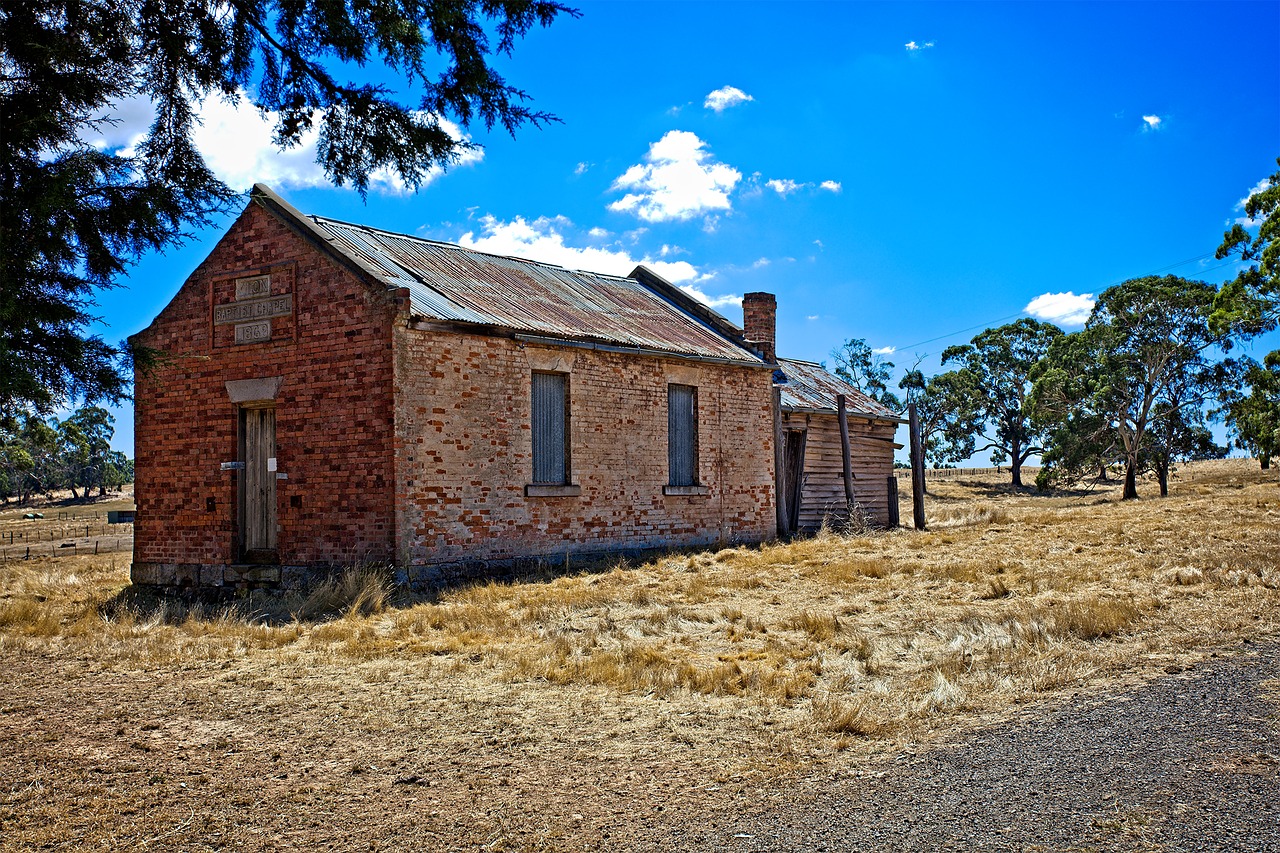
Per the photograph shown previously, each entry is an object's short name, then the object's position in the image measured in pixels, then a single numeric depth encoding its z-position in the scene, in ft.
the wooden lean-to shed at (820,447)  65.87
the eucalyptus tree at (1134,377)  116.98
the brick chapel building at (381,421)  41.09
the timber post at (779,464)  62.95
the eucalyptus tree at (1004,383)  165.17
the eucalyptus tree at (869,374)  170.40
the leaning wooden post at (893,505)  75.13
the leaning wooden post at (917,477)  74.08
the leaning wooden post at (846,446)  69.82
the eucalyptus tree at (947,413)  164.96
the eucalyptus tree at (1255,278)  82.12
